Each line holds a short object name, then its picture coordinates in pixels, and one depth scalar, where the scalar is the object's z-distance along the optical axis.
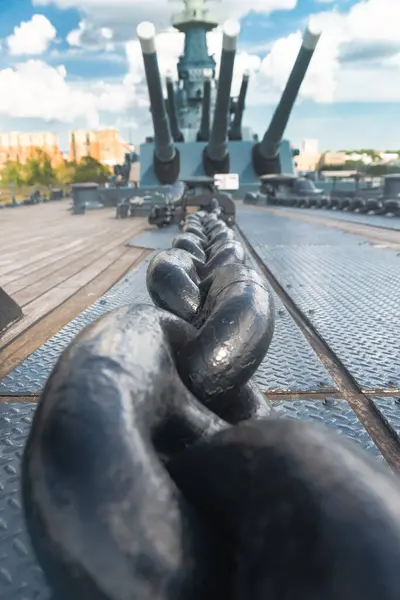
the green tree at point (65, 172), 48.31
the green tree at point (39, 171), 44.34
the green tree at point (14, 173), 44.31
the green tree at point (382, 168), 28.05
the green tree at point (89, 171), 43.28
